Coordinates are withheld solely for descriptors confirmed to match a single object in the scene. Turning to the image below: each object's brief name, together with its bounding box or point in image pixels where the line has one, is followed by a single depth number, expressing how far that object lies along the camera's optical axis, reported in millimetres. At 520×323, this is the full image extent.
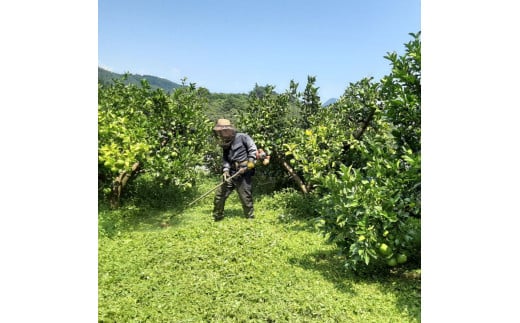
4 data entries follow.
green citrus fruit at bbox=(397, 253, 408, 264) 4695
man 7871
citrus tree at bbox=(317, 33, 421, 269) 4520
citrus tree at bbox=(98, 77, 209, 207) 7536
